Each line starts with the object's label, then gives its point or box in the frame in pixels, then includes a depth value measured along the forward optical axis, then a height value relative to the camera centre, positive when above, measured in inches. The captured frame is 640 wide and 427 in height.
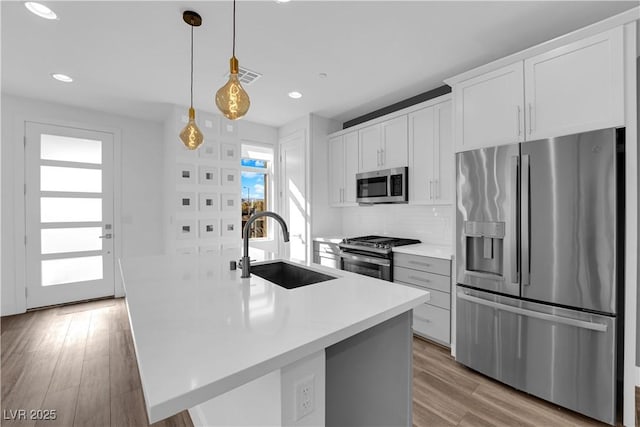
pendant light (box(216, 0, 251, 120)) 61.0 +24.7
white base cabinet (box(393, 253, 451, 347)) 101.7 -27.5
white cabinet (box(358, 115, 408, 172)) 129.6 +32.3
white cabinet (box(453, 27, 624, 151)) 67.5 +31.5
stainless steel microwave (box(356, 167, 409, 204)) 127.7 +12.4
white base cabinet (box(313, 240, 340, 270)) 143.1 -21.3
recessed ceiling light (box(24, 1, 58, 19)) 75.0 +54.3
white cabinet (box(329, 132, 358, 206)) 153.3 +24.4
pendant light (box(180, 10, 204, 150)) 87.5 +23.6
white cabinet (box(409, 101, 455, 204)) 113.0 +23.6
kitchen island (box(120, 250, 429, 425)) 27.7 -14.6
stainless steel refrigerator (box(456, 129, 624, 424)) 67.2 -14.3
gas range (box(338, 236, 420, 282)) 119.0 -18.7
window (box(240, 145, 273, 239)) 186.1 +19.9
